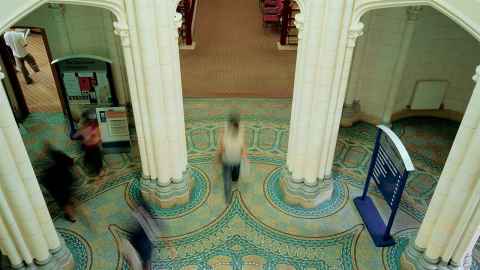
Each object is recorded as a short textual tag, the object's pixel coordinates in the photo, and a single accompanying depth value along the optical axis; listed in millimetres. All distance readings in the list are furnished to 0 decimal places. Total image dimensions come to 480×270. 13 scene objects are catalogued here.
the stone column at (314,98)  5695
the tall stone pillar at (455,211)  4883
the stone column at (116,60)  8383
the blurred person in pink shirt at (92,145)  7758
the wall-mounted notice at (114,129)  7996
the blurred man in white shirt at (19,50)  10430
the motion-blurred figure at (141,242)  6086
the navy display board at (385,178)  6104
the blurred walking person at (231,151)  6930
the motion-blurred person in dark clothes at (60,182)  6895
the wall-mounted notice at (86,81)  8320
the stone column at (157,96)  5578
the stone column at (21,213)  4801
